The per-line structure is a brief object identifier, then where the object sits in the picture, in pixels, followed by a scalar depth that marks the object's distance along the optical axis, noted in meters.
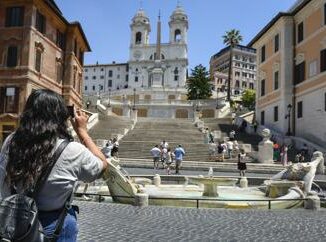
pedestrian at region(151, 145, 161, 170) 28.98
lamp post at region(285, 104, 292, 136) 39.34
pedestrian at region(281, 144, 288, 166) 31.10
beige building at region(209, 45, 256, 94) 151.75
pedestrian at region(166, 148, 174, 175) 26.56
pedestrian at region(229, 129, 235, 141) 39.59
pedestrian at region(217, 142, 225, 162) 33.06
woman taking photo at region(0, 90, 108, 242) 3.22
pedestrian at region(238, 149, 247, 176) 24.22
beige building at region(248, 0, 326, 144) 36.19
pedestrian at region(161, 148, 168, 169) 29.98
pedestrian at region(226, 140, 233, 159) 34.41
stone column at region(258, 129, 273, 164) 32.59
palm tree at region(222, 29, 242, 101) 84.12
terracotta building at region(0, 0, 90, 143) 38.09
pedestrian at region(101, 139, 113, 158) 19.10
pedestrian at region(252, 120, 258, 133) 45.56
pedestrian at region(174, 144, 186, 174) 26.50
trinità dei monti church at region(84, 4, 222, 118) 100.31
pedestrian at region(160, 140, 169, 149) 31.50
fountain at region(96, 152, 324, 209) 13.33
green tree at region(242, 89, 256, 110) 93.50
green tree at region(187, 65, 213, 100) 92.19
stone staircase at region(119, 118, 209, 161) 35.50
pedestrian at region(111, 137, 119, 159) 23.03
